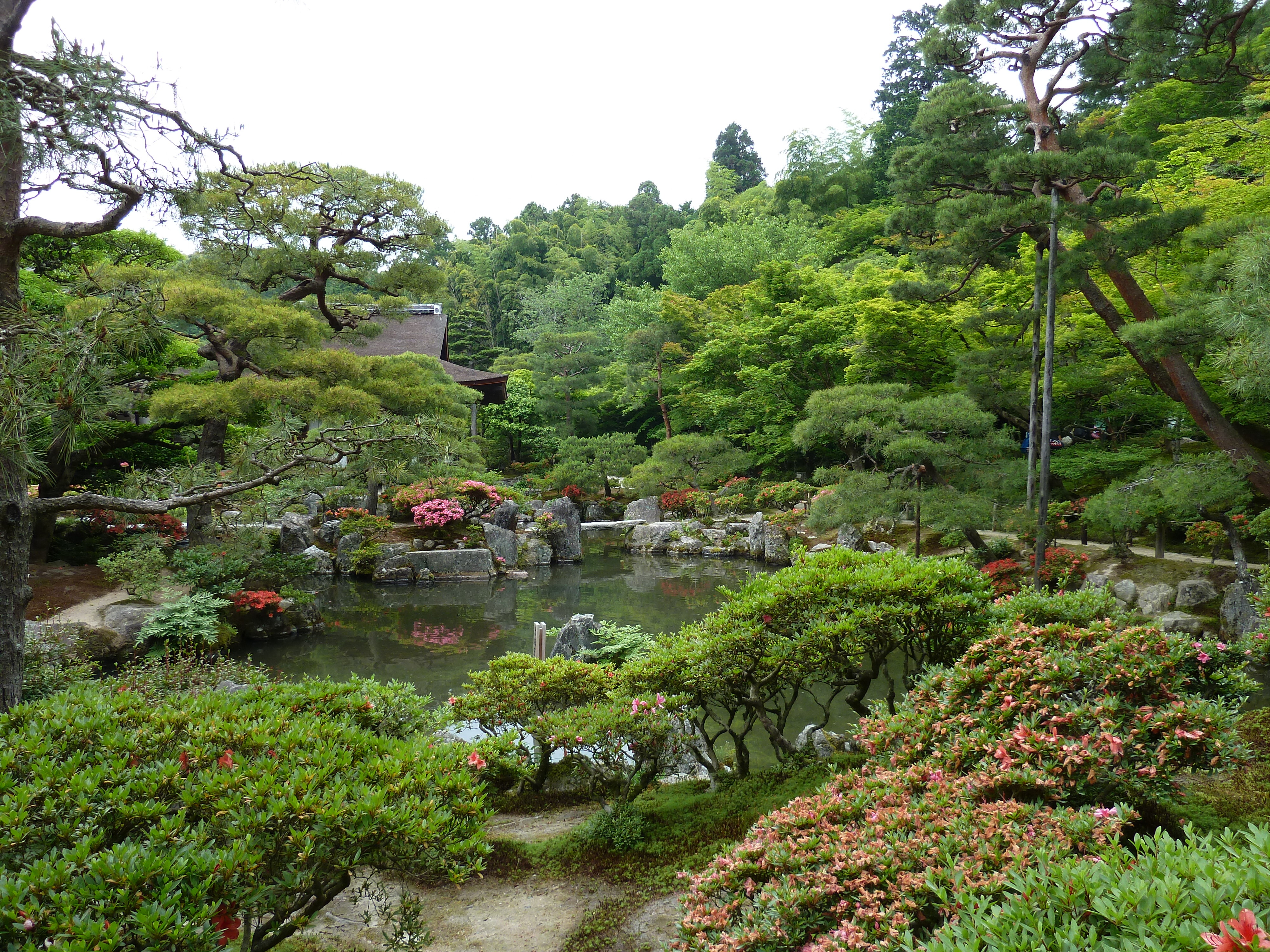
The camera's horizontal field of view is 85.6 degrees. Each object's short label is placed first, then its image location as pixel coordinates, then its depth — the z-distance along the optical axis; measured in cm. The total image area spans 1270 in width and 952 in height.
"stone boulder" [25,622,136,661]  523
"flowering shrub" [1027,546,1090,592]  765
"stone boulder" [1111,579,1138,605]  748
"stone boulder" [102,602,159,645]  663
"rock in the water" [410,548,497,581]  1223
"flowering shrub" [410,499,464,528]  1257
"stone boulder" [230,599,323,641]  809
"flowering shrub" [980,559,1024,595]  797
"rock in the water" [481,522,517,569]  1292
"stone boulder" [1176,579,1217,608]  700
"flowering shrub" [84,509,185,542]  845
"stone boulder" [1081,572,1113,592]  765
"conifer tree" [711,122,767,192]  3650
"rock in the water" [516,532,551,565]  1341
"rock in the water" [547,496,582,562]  1395
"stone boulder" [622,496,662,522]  1680
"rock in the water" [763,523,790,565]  1307
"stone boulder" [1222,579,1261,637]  624
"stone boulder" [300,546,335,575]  1101
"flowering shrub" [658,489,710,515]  1587
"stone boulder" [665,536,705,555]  1469
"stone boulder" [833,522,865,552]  1191
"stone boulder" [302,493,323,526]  1319
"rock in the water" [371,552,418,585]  1191
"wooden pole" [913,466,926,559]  823
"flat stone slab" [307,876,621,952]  259
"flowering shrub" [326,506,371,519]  1279
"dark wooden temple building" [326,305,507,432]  2000
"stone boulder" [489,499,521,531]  1366
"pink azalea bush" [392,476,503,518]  1282
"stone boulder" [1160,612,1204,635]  662
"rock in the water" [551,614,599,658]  655
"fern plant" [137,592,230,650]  649
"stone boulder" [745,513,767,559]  1384
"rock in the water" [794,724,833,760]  412
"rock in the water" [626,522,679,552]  1507
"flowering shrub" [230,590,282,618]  771
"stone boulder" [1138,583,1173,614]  717
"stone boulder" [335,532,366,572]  1220
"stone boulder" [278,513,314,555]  1134
